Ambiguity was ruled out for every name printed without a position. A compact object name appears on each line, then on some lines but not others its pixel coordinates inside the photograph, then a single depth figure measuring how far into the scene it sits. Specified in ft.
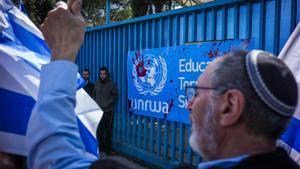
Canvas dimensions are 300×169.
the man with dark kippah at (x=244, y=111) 2.73
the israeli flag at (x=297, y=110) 6.33
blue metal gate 11.18
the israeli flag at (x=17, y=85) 4.73
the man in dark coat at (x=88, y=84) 19.21
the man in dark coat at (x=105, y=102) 17.72
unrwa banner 12.70
